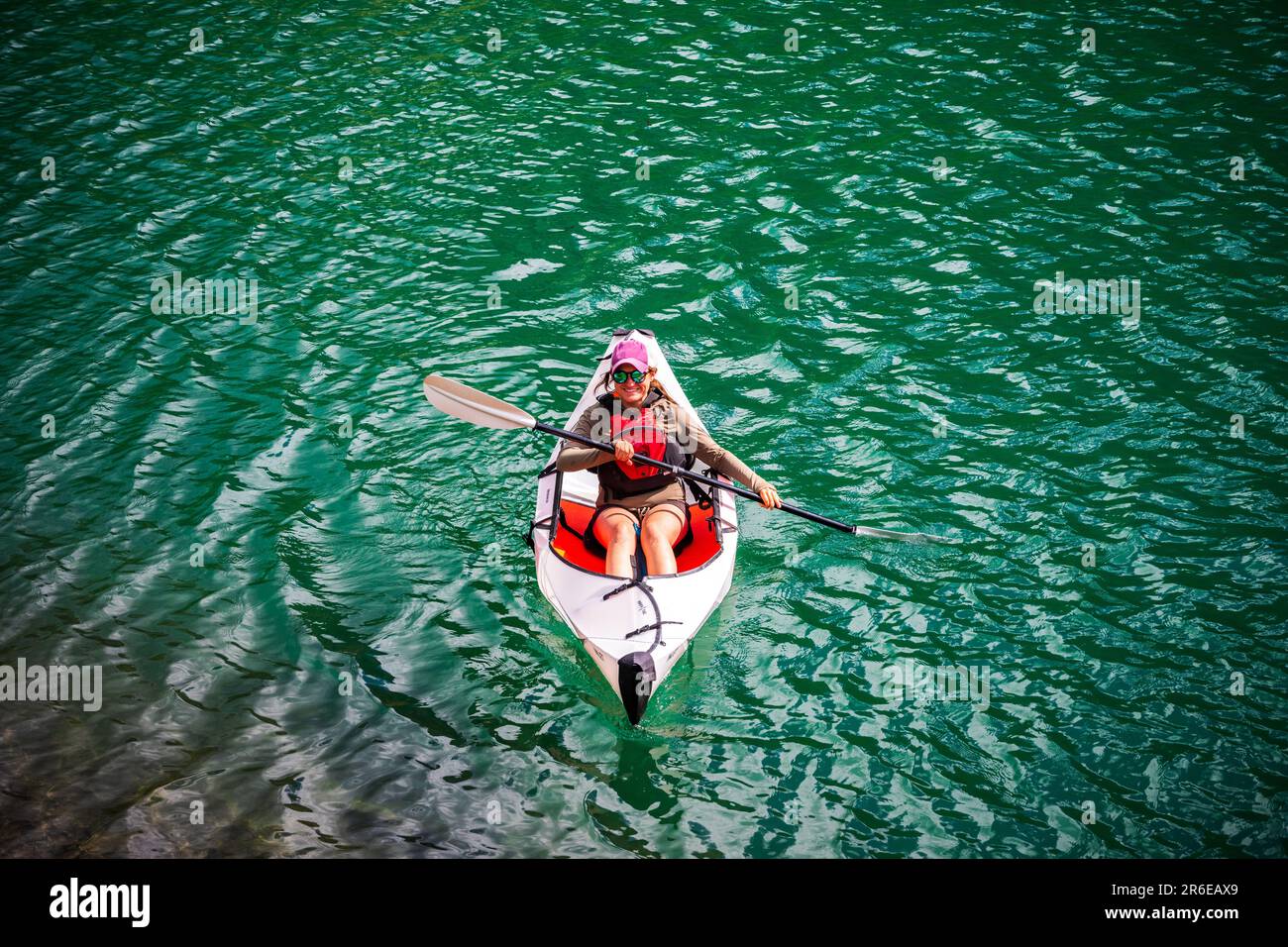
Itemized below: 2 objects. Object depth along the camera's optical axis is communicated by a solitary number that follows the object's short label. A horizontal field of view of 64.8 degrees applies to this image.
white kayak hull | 6.73
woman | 7.66
